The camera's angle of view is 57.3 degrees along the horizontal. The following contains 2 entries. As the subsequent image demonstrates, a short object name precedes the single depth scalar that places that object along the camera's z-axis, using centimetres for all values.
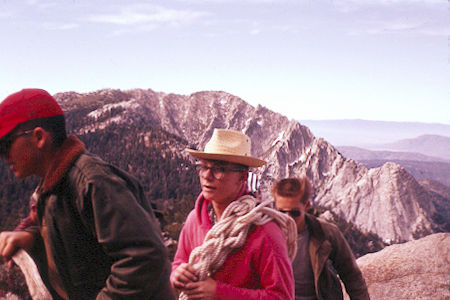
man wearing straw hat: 254
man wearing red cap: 182
